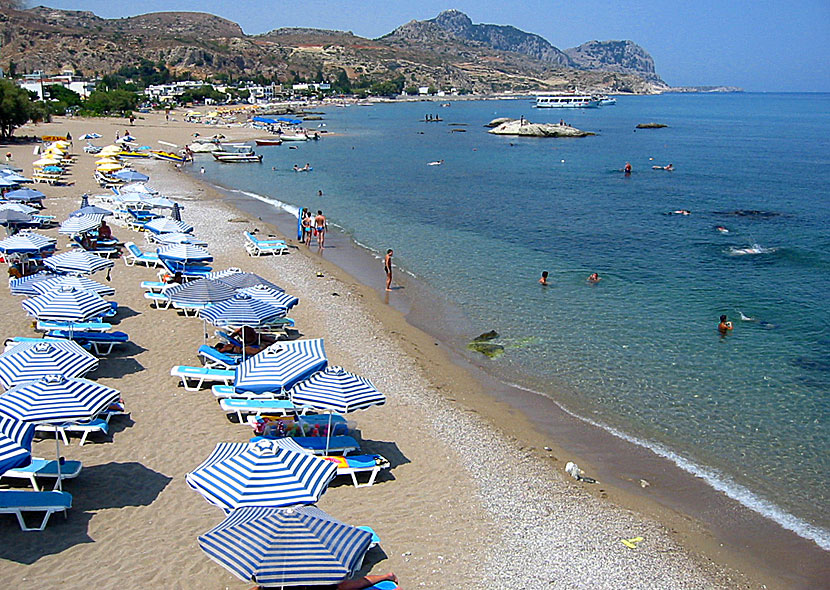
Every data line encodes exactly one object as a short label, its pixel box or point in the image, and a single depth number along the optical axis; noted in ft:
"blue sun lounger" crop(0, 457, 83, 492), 34.71
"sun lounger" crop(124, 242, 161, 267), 80.53
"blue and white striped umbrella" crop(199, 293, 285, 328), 50.60
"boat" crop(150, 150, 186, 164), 192.85
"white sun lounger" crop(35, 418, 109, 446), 40.37
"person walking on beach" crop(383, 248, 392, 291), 77.66
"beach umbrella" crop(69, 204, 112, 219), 86.63
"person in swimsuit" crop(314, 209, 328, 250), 97.30
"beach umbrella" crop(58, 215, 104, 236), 79.71
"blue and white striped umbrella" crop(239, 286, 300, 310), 54.95
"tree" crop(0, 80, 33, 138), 182.09
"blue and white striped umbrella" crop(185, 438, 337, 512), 29.35
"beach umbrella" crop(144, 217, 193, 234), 81.46
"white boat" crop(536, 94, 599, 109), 600.80
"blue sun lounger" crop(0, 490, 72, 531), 31.55
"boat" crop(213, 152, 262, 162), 201.05
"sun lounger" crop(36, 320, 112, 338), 53.15
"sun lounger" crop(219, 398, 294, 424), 43.86
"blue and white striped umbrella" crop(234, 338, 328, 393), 40.19
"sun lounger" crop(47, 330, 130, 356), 52.85
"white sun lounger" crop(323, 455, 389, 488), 37.81
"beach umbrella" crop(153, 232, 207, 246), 76.95
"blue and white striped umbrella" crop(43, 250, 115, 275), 62.23
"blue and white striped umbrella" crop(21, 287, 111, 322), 50.49
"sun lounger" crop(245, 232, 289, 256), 89.66
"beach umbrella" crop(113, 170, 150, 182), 128.36
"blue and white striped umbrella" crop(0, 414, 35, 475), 29.71
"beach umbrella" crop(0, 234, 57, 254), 68.33
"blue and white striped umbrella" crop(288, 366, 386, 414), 37.45
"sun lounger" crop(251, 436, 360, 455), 39.62
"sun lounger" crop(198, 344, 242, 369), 51.47
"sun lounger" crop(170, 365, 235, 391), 48.16
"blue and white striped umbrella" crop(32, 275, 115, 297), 53.98
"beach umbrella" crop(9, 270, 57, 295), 56.39
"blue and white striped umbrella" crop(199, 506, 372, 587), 24.93
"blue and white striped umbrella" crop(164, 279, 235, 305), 55.98
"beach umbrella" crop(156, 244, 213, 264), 69.87
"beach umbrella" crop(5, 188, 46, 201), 97.14
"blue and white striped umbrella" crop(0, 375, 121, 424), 33.78
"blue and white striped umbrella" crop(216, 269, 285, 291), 58.54
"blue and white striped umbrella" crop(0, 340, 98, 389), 39.14
